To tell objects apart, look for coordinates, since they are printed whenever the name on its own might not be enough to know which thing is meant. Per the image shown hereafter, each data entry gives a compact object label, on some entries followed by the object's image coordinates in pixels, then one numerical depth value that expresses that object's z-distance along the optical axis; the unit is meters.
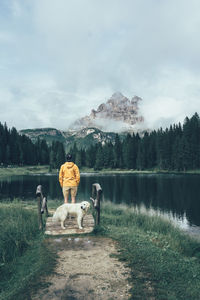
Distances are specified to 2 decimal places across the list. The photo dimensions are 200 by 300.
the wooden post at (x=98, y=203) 11.98
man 12.48
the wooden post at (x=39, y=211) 11.69
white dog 10.12
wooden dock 10.12
